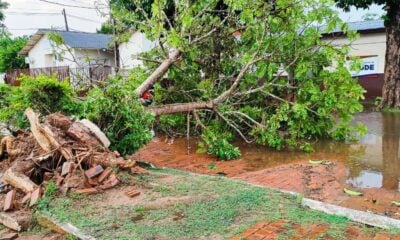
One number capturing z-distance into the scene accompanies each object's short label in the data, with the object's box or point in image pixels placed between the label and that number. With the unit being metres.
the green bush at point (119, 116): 5.77
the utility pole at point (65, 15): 33.57
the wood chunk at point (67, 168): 4.41
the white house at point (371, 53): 15.34
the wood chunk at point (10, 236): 3.54
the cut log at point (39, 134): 4.88
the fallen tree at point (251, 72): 7.20
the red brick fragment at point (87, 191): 4.17
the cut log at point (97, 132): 5.34
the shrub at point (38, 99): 5.84
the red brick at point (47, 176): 4.47
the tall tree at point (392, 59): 11.63
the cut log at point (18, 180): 4.25
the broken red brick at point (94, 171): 4.38
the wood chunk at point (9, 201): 3.98
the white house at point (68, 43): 21.72
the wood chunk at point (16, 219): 3.72
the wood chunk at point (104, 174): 4.41
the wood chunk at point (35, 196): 3.99
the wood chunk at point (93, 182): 4.34
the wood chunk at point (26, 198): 4.06
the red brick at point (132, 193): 4.13
